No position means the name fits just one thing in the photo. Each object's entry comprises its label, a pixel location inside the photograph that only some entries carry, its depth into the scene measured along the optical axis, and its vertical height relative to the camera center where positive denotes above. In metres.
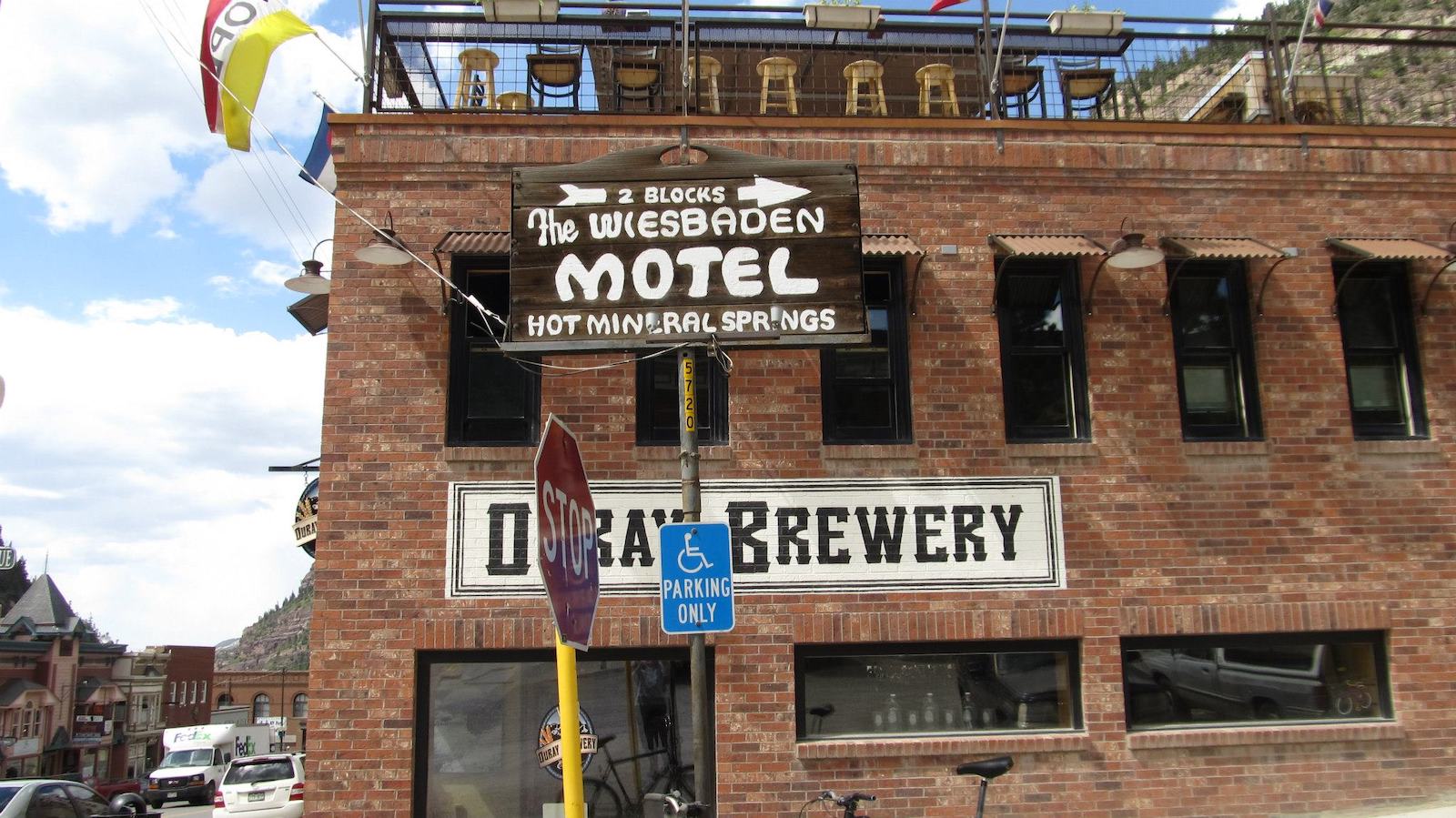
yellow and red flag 9.12 +4.94
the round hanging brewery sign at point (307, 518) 10.42 +1.24
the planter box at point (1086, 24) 10.21 +5.66
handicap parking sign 5.78 +0.32
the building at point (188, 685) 62.16 -2.10
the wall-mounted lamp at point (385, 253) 8.27 +2.97
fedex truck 30.66 -3.38
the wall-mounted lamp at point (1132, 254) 8.34 +2.86
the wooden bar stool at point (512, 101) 10.30 +5.12
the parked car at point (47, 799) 13.54 -1.91
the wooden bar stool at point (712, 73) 10.39 +5.59
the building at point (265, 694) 71.31 -3.07
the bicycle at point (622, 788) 8.39 -1.14
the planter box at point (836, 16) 9.75 +5.53
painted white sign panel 8.45 +0.80
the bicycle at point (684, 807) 5.54 -0.86
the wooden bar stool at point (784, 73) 10.53 +5.49
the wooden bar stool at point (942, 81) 10.80 +5.58
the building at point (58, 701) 44.31 -2.15
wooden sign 6.33 +2.25
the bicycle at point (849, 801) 6.48 -0.98
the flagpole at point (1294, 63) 9.66 +4.99
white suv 18.47 -2.41
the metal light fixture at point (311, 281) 8.60 +2.86
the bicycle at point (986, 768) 6.59 -0.82
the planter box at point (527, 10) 9.41 +5.42
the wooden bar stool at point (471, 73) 10.29 +5.38
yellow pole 3.72 -0.31
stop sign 3.49 +0.37
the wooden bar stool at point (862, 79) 10.60 +5.52
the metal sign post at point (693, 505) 5.78 +0.73
